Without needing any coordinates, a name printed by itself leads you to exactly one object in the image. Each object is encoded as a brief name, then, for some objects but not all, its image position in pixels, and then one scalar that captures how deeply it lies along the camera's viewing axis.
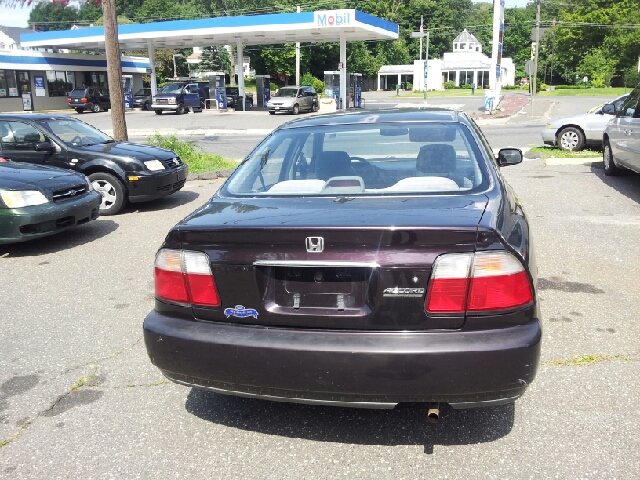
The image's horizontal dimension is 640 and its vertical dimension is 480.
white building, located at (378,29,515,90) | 83.81
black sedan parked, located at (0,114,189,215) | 9.03
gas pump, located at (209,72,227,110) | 39.16
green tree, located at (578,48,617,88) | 67.94
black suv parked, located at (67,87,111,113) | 38.91
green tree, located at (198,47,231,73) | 86.55
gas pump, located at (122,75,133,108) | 43.67
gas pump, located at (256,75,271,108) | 42.05
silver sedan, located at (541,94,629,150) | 14.41
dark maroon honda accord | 2.64
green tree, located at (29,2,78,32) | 97.31
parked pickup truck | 36.53
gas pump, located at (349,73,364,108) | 38.47
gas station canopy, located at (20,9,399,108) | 34.35
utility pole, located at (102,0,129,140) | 12.70
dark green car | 6.82
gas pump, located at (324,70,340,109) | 35.81
